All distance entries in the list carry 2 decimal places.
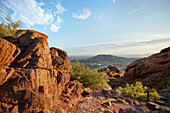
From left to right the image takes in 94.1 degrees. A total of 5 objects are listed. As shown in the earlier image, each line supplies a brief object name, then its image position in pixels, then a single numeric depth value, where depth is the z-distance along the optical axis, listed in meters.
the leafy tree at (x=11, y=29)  8.59
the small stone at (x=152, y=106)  5.78
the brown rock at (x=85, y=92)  7.94
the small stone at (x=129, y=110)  5.12
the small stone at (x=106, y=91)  8.42
